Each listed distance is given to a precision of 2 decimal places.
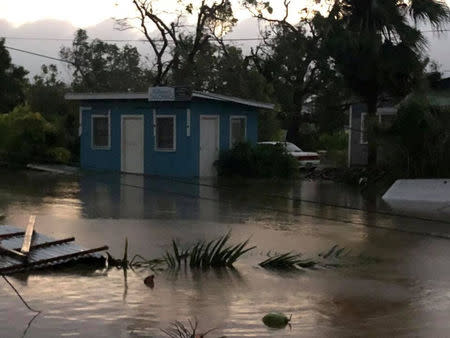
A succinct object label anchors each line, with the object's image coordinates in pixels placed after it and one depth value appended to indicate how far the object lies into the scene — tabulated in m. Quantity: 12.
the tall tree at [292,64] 42.37
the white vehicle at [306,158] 28.08
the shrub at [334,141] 37.51
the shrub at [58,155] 27.70
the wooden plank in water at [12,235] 9.48
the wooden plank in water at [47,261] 8.22
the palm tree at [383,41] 22.38
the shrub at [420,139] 17.86
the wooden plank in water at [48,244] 8.92
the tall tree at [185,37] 36.47
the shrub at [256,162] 23.98
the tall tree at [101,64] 49.22
